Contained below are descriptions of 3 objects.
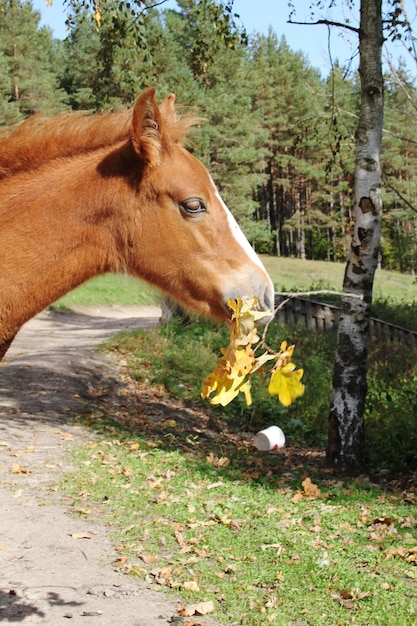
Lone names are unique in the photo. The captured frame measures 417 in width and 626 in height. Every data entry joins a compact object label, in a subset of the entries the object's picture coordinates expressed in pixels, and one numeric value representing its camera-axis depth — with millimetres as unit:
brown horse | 2727
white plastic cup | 6298
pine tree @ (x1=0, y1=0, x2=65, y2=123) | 25797
